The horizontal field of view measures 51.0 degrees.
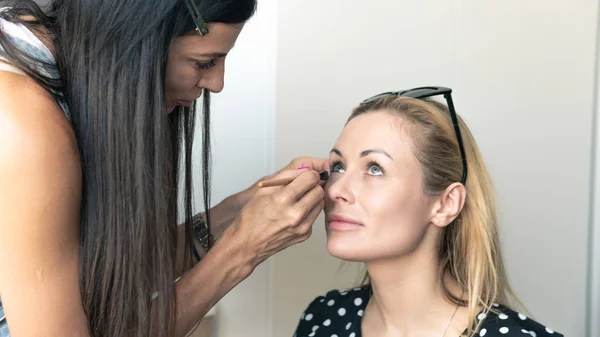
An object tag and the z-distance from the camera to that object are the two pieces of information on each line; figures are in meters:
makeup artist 0.79
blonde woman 1.17
